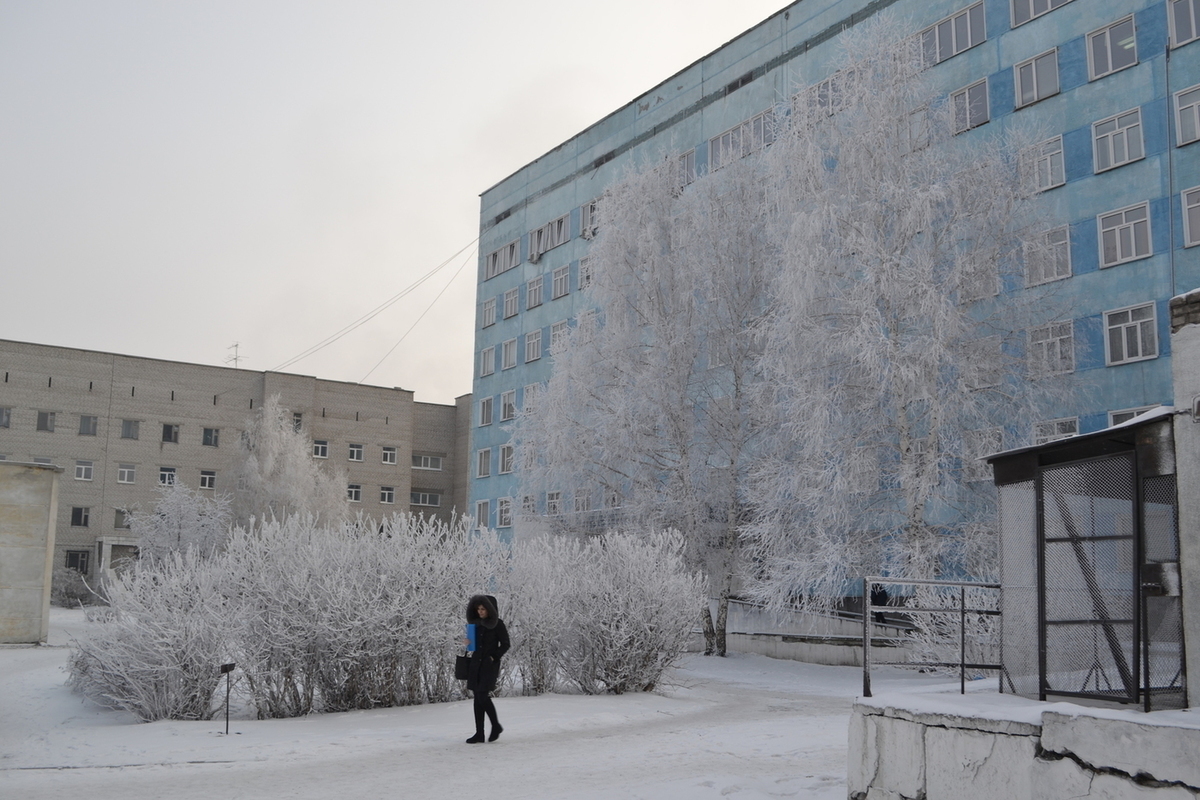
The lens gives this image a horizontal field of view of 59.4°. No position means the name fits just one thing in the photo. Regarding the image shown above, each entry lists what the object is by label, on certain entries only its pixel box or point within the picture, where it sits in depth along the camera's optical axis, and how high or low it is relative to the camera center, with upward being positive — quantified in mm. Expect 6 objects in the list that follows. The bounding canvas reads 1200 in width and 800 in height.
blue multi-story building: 24156 +10735
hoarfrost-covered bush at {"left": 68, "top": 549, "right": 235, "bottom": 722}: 13578 -1367
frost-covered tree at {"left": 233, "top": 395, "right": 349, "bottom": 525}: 63000 +3962
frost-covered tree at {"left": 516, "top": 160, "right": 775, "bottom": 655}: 26500 +4639
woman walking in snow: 11789 -1172
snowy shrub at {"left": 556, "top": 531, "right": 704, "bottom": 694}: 16828 -1061
